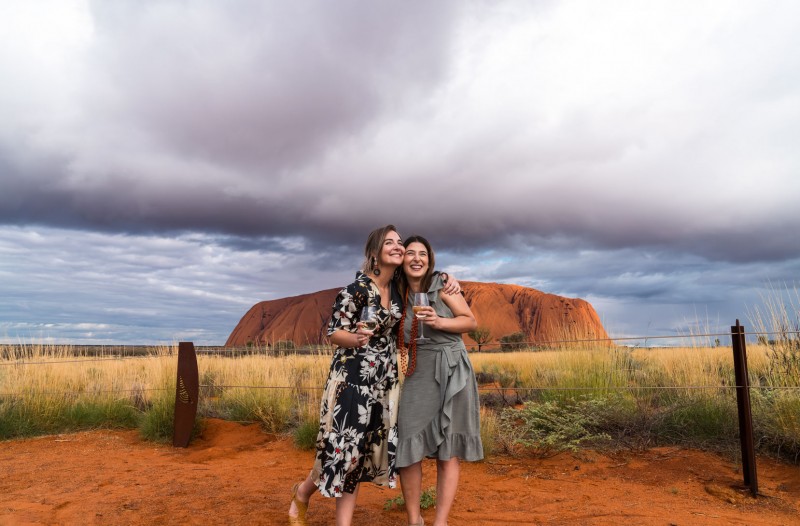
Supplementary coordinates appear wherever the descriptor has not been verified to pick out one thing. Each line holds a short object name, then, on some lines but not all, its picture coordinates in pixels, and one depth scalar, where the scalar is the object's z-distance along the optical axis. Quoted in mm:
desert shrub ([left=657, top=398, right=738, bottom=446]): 6508
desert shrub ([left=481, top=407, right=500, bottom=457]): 6535
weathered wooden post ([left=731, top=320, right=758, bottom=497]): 5227
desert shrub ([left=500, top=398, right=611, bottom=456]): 6527
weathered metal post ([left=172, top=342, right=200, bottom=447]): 7574
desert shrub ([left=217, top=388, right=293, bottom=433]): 7934
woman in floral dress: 3297
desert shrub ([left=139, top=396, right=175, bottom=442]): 7840
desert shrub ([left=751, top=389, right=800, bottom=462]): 5973
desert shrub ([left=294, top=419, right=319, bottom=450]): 6956
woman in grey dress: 3344
